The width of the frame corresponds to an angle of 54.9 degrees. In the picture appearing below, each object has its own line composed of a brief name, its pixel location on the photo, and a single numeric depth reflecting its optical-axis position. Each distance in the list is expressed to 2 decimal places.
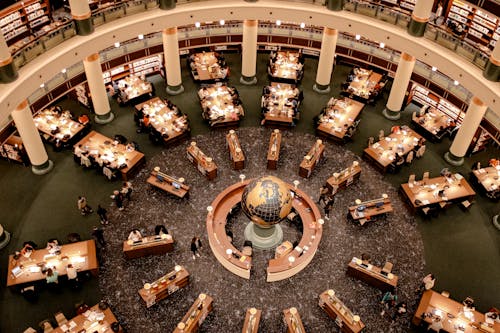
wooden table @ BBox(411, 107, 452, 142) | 24.32
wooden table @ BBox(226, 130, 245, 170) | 22.23
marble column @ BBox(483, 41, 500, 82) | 18.92
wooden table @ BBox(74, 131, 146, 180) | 21.81
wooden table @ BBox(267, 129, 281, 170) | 22.31
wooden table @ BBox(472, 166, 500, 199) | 21.75
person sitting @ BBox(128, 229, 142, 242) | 18.89
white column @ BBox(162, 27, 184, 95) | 24.19
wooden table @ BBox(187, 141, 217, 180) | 21.77
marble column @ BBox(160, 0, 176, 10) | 22.47
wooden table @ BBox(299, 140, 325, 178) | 22.00
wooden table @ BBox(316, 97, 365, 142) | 23.97
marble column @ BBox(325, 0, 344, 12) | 22.95
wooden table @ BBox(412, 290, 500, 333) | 16.80
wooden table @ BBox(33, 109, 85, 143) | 23.27
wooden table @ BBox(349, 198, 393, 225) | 20.25
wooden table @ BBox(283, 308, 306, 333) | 16.47
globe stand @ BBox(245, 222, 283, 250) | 19.44
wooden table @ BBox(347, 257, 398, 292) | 18.00
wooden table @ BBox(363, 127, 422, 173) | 22.66
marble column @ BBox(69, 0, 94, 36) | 19.95
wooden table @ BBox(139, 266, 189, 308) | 17.27
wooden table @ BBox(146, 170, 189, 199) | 20.91
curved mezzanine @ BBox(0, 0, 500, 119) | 18.95
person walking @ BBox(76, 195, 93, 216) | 20.25
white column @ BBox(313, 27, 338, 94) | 24.94
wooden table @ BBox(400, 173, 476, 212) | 20.83
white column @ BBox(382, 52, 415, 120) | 23.44
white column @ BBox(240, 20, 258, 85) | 25.12
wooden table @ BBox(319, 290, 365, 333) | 16.66
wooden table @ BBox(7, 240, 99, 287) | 17.52
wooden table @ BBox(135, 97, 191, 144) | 23.44
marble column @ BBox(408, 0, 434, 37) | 20.78
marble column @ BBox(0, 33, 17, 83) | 17.28
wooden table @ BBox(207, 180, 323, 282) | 18.27
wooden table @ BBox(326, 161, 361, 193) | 21.38
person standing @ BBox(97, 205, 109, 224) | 19.64
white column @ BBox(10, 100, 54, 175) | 19.88
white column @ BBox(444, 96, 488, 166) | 21.17
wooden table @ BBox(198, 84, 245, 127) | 24.33
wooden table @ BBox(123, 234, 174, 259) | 18.61
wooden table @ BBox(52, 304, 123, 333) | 16.23
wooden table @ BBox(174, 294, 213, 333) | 16.39
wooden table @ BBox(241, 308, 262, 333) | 16.47
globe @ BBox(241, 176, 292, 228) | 16.58
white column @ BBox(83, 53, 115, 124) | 22.33
